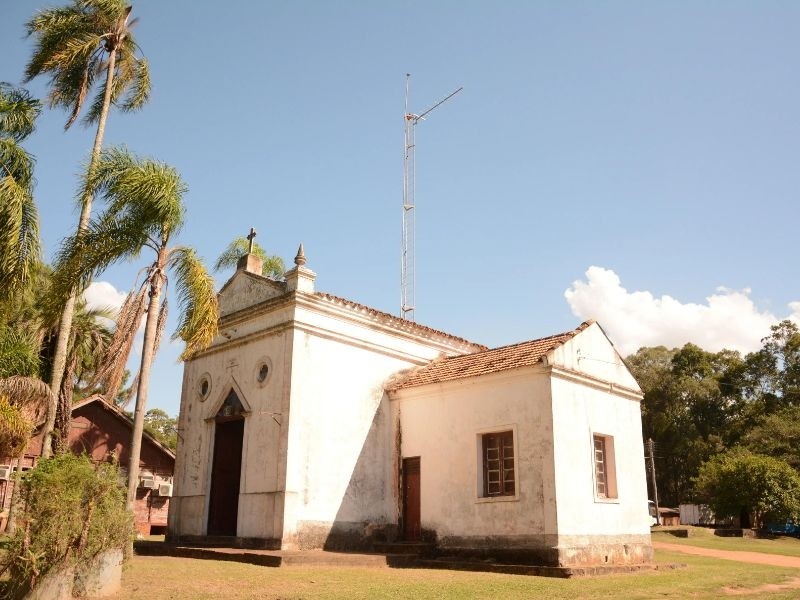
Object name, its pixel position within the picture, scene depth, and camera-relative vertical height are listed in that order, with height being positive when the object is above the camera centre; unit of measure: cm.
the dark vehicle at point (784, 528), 3219 -141
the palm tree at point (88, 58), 1684 +1094
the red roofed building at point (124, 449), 2439 +157
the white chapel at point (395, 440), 1396 +124
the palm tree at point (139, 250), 1269 +453
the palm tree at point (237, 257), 2909 +997
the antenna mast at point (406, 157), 2411 +1261
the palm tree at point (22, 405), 1404 +185
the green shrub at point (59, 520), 757 -31
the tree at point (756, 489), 3047 +42
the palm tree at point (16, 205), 1395 +590
